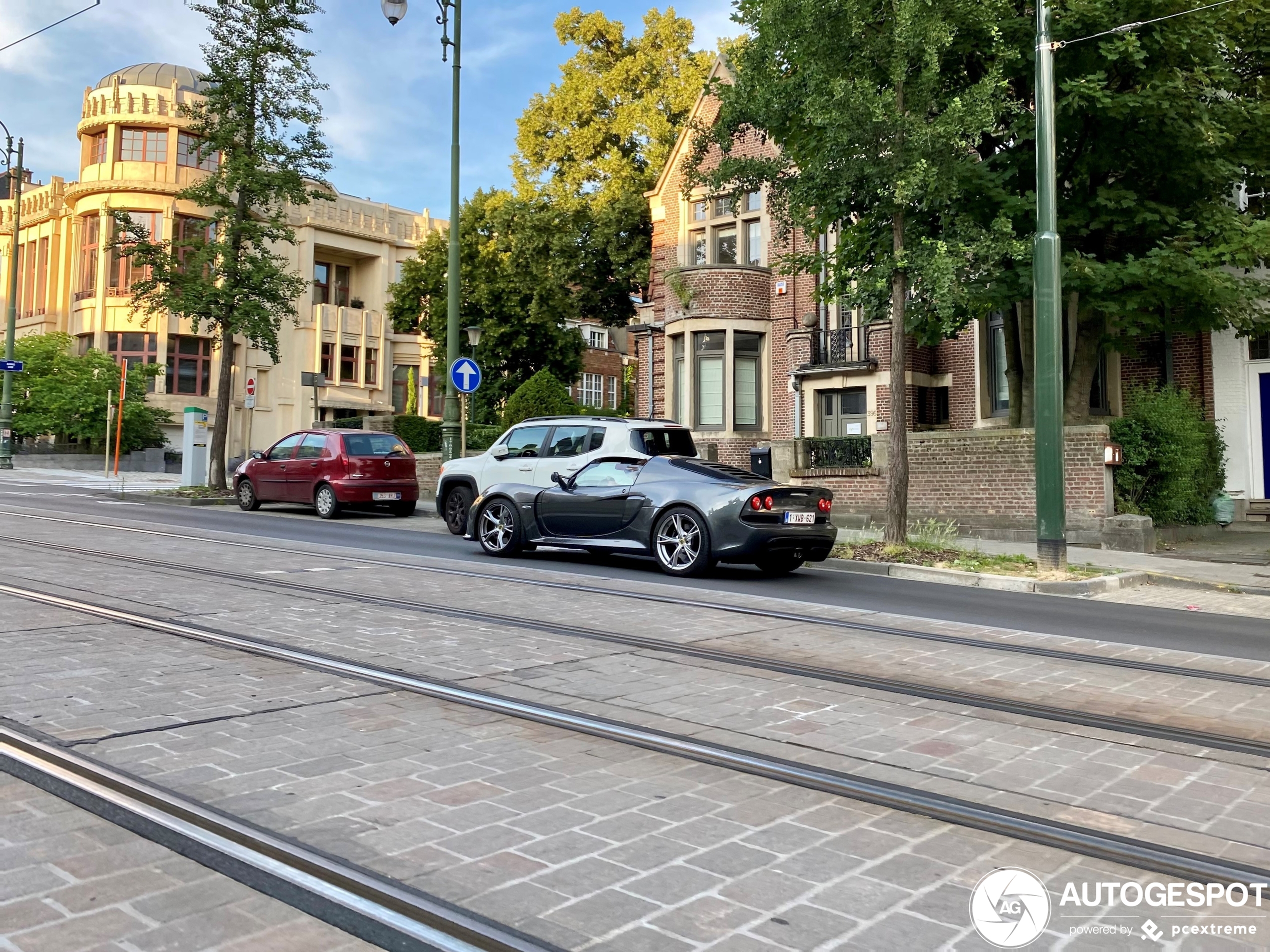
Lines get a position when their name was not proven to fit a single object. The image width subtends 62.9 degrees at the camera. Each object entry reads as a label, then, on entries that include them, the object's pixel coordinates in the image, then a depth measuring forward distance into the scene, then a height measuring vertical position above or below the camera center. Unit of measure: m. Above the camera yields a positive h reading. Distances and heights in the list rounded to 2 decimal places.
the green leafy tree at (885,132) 13.05 +5.05
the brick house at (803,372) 18.25 +3.41
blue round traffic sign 20.23 +2.74
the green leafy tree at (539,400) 32.53 +3.62
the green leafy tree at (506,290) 31.55 +8.17
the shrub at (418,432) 40.22 +3.23
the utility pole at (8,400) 37.00 +4.06
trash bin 20.34 +1.08
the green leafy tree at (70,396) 41.66 +4.73
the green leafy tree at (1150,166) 15.27 +5.61
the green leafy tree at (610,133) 32.41 +12.32
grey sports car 10.98 -0.01
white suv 12.70 +0.84
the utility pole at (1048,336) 11.78 +2.05
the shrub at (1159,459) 16.97 +0.94
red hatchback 19.27 +0.80
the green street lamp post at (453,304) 21.28 +4.35
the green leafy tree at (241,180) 24.52 +7.93
